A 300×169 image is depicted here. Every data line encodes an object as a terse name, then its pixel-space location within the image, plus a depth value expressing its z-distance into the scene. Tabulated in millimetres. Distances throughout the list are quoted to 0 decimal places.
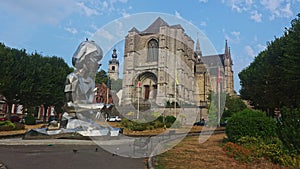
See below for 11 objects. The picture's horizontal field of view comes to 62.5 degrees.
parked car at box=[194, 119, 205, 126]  37703
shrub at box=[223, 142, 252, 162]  8778
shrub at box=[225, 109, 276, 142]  11633
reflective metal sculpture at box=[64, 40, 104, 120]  14172
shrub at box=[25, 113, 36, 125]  26641
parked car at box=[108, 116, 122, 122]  34969
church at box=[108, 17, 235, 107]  52594
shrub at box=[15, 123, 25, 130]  21406
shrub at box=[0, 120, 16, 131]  20294
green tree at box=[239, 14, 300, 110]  18125
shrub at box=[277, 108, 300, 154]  8219
